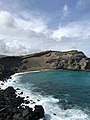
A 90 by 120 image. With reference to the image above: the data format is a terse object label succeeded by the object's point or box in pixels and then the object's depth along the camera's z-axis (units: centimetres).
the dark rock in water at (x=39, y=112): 2078
